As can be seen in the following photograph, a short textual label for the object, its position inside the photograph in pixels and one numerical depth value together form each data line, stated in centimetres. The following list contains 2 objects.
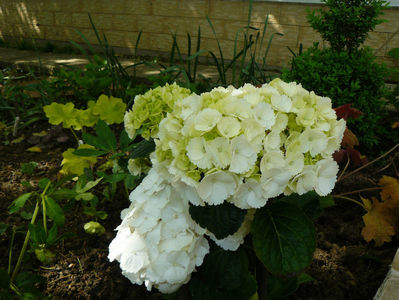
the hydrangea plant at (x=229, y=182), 90
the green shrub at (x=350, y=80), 238
